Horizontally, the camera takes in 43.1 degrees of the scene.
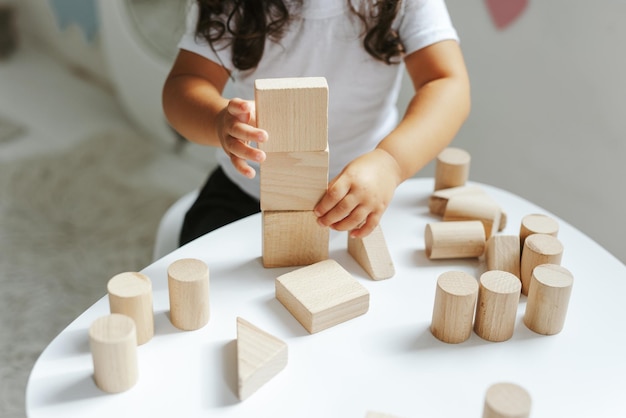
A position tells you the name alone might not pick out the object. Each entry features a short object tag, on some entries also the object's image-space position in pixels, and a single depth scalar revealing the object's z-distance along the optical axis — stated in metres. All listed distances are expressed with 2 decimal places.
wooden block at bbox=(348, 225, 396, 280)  0.72
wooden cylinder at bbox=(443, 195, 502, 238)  0.78
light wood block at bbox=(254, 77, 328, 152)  0.64
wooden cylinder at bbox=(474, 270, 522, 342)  0.64
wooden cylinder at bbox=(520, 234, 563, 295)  0.70
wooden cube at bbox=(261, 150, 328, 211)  0.67
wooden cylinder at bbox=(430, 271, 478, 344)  0.63
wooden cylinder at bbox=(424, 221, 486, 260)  0.74
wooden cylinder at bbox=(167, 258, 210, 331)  0.64
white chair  1.01
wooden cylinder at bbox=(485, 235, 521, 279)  0.72
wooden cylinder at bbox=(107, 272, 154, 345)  0.62
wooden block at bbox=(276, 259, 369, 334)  0.65
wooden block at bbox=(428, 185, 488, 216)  0.81
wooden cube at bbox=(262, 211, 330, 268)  0.71
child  0.83
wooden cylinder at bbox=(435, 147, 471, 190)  0.84
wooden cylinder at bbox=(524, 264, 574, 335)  0.65
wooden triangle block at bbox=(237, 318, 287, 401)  0.58
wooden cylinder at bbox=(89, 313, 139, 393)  0.57
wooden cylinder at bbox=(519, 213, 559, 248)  0.74
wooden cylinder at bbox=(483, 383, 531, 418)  0.52
